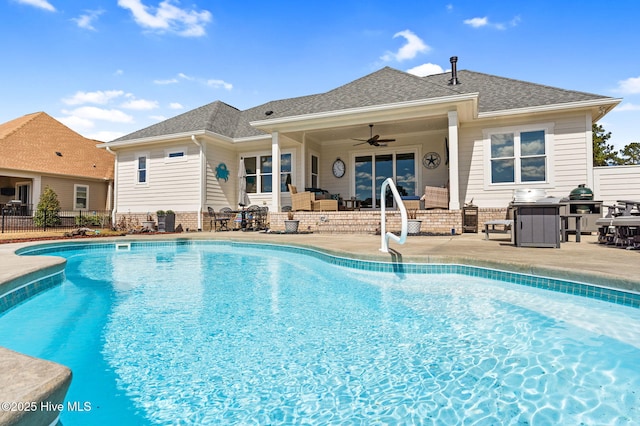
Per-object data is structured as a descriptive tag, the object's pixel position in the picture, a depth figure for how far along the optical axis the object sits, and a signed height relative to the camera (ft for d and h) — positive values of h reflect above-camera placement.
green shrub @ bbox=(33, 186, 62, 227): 45.85 +0.90
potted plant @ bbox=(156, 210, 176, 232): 40.98 -0.41
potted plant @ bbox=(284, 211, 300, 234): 33.71 -0.72
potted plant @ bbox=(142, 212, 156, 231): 41.75 -0.92
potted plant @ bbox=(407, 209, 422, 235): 27.81 -0.66
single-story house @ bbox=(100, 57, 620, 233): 30.40 +8.38
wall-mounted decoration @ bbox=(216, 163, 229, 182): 43.30 +6.04
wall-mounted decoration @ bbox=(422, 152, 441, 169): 39.34 +6.95
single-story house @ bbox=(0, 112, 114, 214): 52.47 +8.69
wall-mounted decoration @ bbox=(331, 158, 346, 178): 43.37 +6.55
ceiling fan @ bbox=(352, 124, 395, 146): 35.91 +8.57
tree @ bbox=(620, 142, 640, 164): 81.46 +16.19
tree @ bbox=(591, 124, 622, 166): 66.39 +15.39
